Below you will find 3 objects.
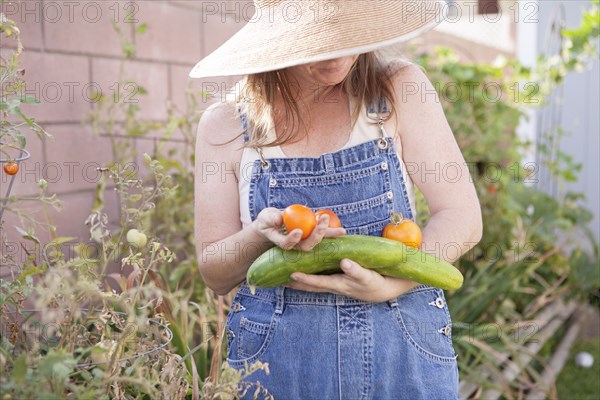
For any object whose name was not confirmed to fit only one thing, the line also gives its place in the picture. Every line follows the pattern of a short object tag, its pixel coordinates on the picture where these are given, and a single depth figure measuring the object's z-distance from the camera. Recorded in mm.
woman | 1990
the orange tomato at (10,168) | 2051
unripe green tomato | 2020
